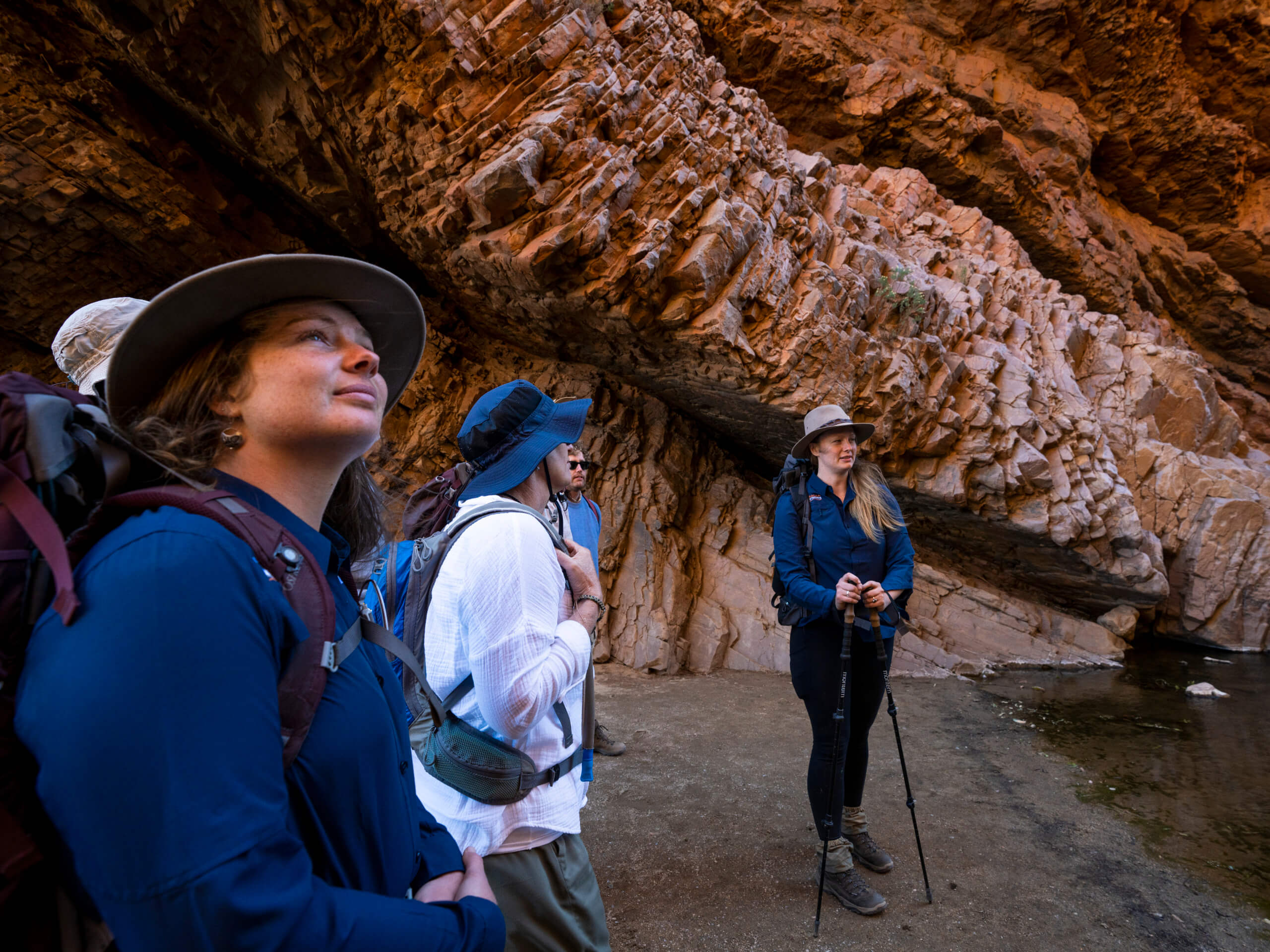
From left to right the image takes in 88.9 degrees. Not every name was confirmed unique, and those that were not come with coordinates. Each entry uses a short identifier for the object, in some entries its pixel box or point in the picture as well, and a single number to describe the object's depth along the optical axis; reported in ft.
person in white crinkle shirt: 5.17
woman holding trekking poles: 11.16
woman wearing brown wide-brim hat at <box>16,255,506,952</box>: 2.30
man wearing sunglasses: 16.42
